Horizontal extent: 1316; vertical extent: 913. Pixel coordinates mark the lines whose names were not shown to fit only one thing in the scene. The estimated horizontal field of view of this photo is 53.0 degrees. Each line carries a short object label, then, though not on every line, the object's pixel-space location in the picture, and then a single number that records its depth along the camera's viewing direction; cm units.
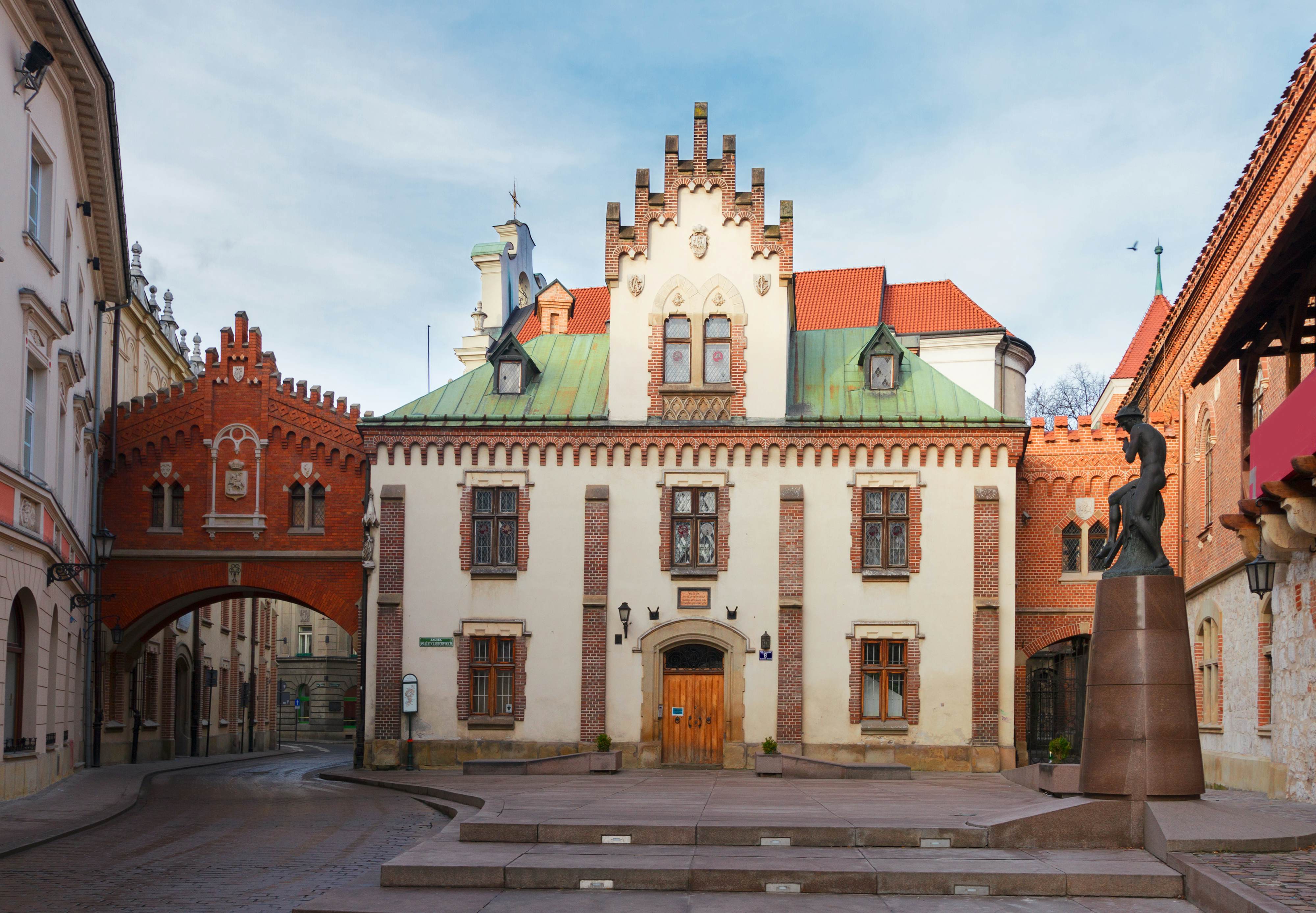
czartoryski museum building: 3011
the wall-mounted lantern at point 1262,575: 1947
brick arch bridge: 3278
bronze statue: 1497
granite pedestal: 1394
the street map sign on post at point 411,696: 3045
